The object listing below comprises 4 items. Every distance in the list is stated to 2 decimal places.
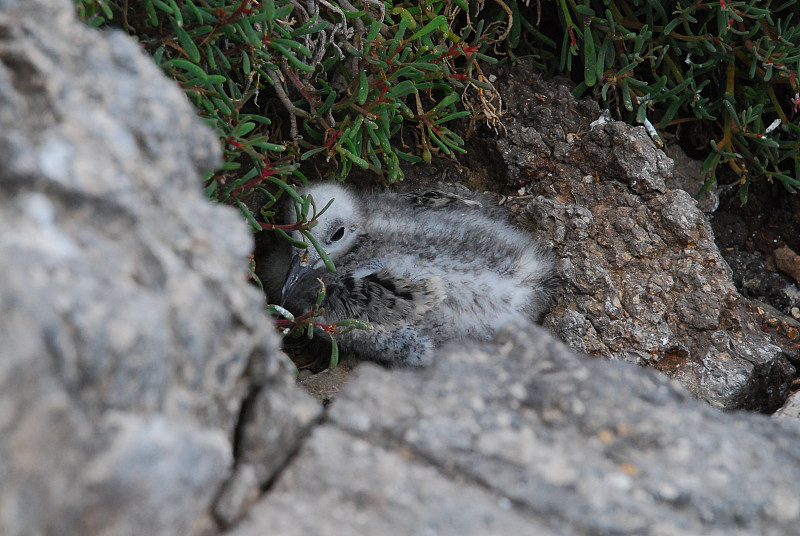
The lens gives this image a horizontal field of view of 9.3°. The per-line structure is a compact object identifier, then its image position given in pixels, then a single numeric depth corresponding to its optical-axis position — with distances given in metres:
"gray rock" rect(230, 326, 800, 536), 2.79
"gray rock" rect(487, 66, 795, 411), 3.48
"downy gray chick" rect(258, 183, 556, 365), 3.49
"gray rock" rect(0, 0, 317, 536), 2.26
